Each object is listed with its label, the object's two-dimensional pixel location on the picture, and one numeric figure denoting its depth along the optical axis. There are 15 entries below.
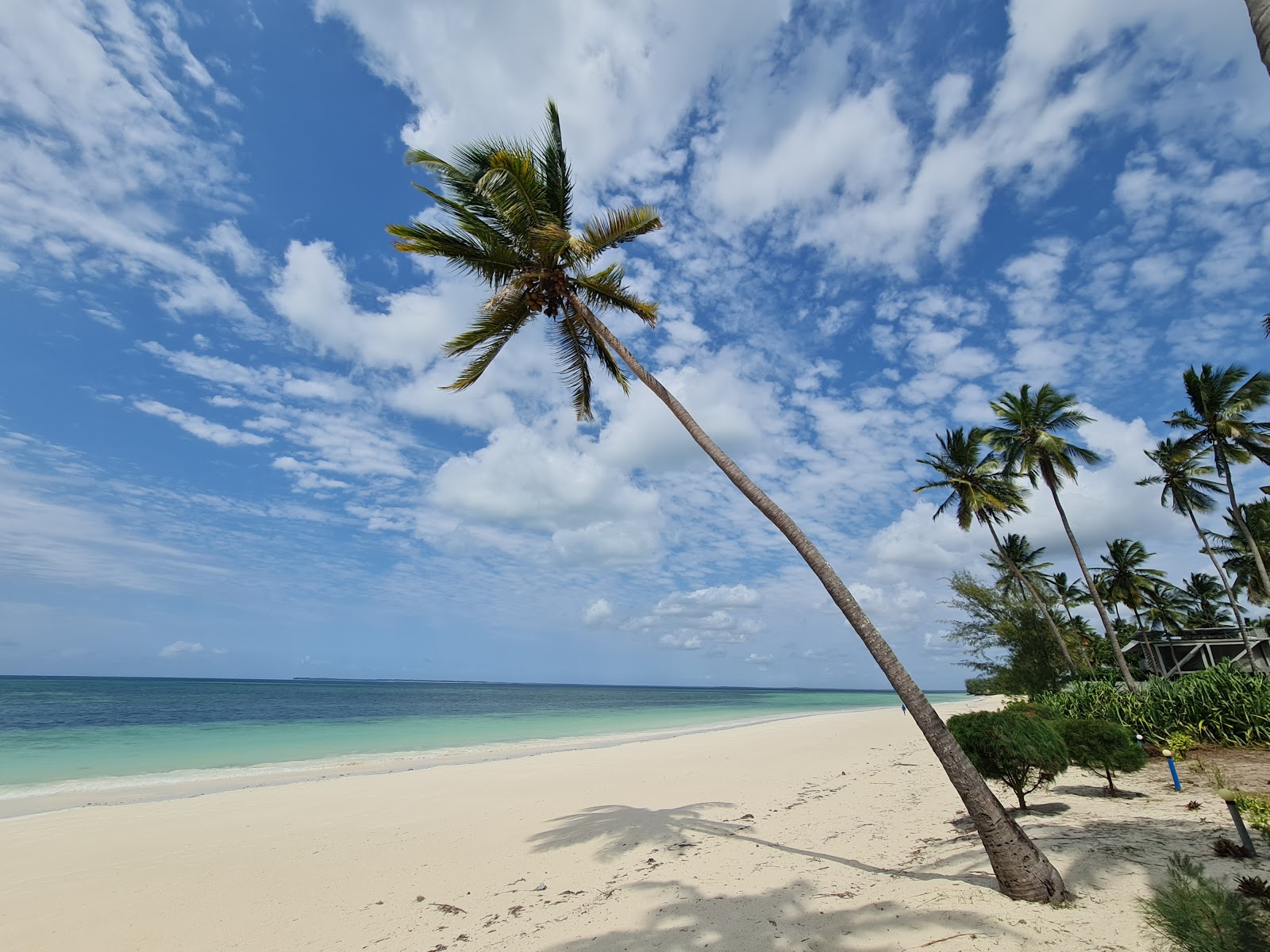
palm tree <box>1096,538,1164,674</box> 34.47
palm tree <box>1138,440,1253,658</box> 24.53
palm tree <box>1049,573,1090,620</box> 40.00
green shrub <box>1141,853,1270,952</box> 3.28
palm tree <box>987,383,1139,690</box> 21.38
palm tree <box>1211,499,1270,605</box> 28.69
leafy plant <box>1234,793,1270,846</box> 4.16
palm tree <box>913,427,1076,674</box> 24.38
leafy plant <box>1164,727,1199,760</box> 10.91
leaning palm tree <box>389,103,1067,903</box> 7.51
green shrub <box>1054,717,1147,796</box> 8.12
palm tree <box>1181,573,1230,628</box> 45.75
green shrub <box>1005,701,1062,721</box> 9.62
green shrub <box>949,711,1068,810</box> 7.22
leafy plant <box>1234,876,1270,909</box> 3.86
